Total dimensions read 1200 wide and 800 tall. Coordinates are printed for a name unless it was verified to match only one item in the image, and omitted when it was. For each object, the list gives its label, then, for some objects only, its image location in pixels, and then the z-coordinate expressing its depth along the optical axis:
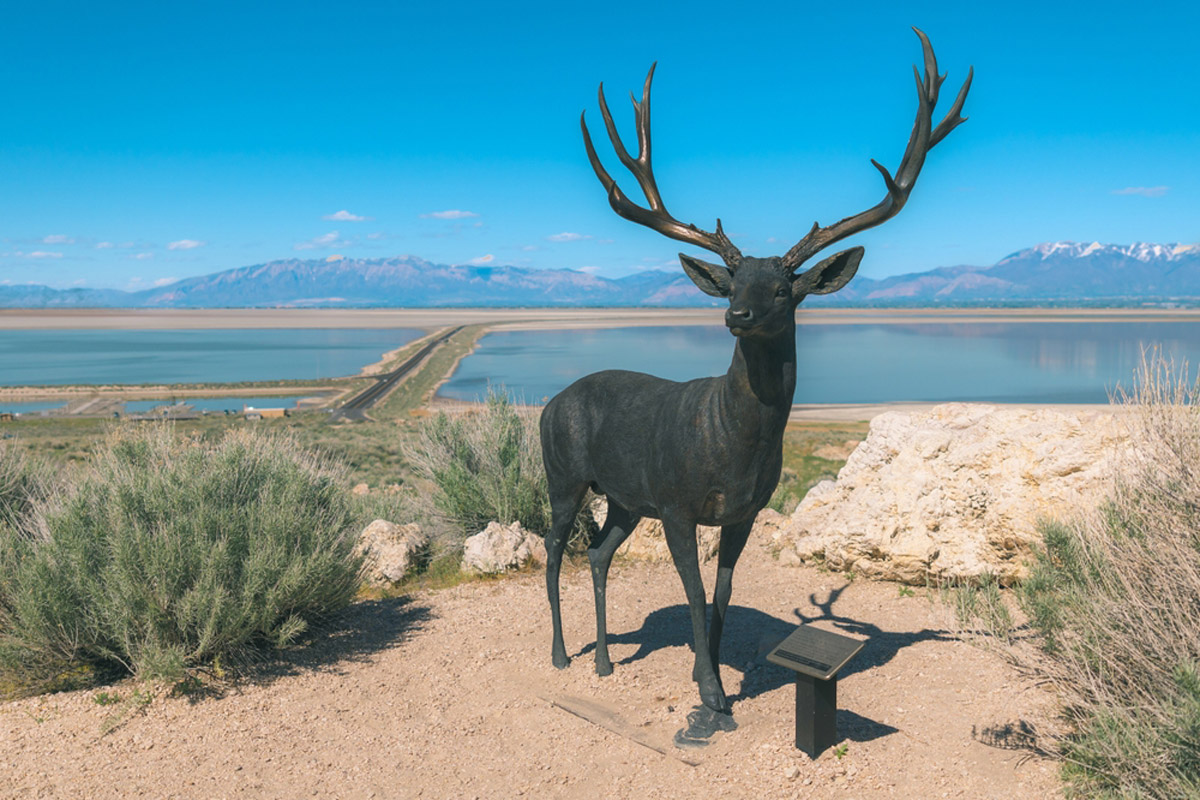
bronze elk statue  4.25
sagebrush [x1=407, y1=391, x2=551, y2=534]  9.61
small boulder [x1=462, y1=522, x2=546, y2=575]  8.39
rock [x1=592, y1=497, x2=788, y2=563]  8.90
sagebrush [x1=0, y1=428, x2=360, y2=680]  5.31
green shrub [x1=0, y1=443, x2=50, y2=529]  8.12
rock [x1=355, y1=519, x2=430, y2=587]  8.18
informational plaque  4.48
